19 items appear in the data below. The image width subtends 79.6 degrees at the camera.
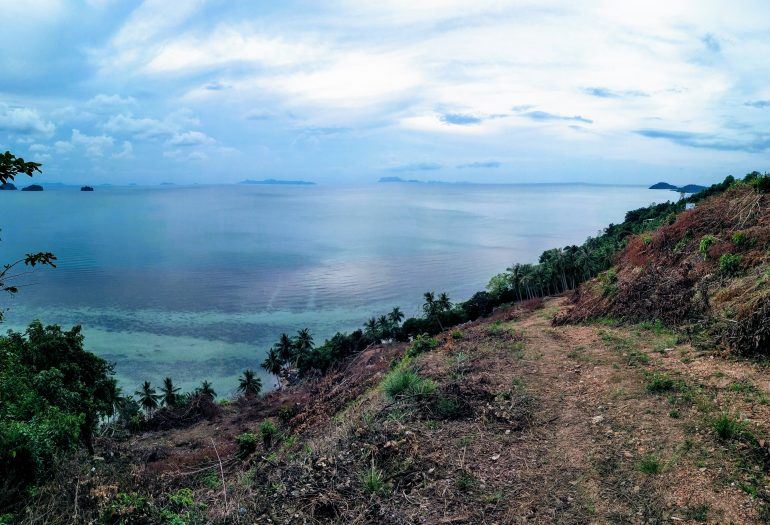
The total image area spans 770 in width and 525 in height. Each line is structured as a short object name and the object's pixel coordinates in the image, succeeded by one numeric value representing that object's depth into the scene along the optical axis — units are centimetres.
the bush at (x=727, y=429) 745
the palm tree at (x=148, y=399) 4219
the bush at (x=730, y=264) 1389
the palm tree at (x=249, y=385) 4597
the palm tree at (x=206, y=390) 4106
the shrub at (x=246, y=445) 1520
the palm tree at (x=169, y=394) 4069
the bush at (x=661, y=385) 955
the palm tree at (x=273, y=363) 5094
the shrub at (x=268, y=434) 1567
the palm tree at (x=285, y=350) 5188
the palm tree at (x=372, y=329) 5412
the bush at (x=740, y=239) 1472
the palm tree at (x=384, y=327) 5524
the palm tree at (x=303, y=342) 5225
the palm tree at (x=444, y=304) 5900
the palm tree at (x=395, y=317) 5881
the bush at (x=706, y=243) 1592
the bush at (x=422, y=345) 1762
